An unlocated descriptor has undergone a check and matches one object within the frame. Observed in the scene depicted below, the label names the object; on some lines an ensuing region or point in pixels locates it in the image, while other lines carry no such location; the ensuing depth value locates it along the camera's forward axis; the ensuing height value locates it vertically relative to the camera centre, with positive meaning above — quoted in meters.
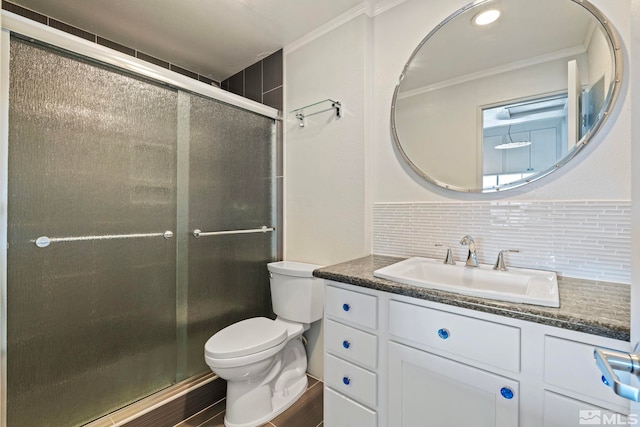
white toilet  1.33 -0.69
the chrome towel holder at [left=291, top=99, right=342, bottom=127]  1.68 +0.67
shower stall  1.12 -0.06
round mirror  1.05 +0.53
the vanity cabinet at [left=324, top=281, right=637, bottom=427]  0.69 -0.47
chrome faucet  1.19 -0.18
